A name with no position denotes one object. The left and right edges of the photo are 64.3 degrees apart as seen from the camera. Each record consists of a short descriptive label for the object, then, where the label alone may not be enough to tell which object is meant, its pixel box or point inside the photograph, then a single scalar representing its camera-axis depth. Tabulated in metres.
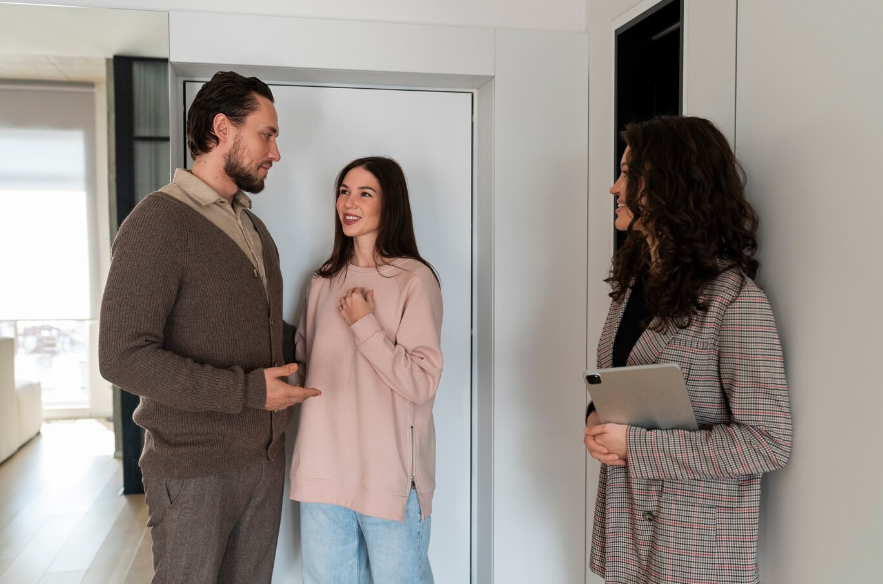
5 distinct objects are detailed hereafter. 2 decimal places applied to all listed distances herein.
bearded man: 1.54
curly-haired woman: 1.35
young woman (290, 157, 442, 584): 1.89
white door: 2.39
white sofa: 2.12
